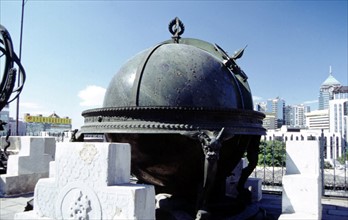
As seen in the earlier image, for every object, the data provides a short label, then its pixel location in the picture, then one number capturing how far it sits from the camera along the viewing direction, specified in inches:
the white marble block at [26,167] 315.9
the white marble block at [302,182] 159.6
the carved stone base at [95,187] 109.0
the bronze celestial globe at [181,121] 158.7
